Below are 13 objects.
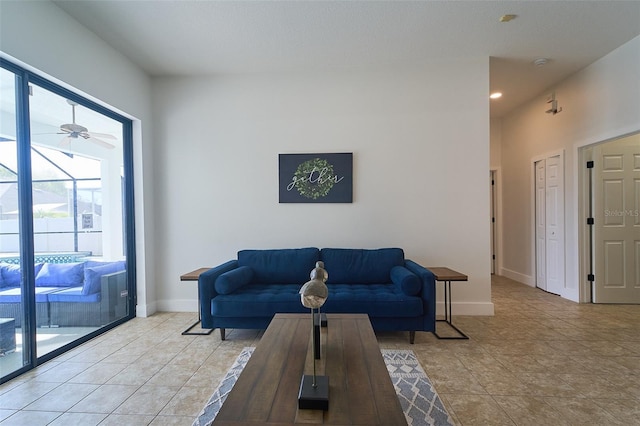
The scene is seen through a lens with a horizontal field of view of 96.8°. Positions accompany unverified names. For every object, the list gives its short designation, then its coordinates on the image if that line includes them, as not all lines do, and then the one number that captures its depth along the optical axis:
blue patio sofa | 2.20
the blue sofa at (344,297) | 2.61
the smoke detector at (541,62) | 3.38
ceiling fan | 2.67
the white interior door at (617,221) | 3.71
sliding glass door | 2.19
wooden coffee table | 1.07
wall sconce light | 4.07
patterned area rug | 1.66
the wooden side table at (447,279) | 2.77
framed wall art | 3.48
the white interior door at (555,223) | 4.04
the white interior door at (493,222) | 5.57
